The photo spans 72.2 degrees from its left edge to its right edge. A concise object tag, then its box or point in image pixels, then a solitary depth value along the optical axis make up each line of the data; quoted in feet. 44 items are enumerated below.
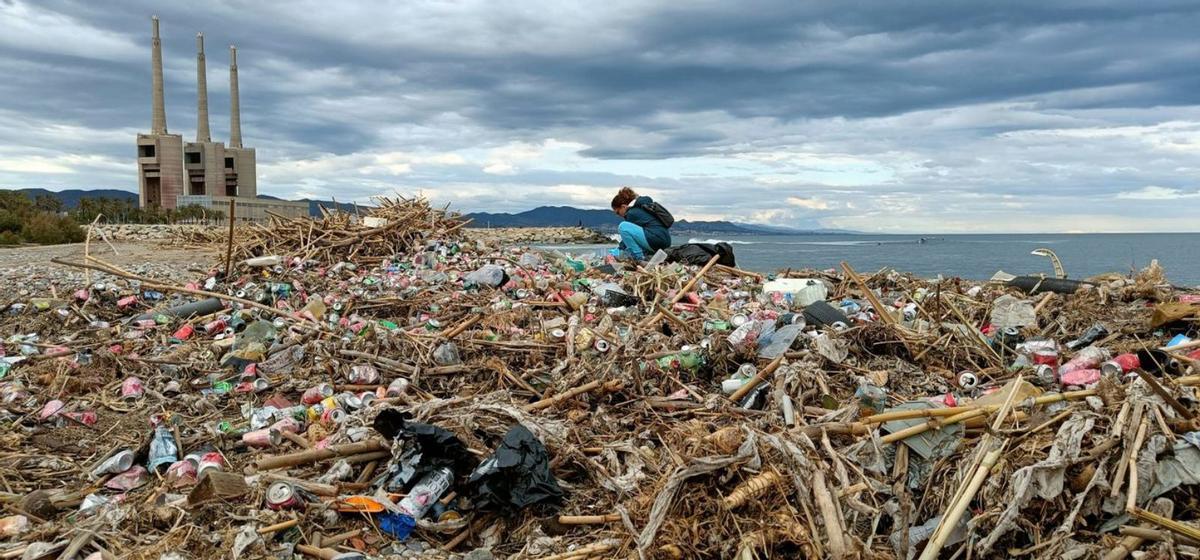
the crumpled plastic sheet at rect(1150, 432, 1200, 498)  10.49
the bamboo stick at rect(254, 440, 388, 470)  13.48
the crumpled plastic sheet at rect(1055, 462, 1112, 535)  10.55
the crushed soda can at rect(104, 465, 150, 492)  13.52
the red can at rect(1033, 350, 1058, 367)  17.33
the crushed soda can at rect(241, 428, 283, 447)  15.06
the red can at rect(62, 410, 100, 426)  16.71
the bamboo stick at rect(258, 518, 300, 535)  11.35
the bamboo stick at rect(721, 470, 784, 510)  10.90
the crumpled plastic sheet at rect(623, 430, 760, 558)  10.94
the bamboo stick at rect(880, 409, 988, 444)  12.24
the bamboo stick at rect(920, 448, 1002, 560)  10.25
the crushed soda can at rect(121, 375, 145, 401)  18.11
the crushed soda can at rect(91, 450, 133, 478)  13.96
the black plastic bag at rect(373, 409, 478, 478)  12.60
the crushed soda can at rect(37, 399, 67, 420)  16.75
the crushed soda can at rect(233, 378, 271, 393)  18.63
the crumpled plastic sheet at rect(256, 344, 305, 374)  19.72
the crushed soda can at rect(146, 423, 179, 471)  14.11
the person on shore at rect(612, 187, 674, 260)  31.94
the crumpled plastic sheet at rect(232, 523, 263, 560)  10.88
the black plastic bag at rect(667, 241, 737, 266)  30.45
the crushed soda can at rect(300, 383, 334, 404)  17.67
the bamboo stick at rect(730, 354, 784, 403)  16.07
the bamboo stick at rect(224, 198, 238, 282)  28.07
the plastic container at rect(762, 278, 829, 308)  24.35
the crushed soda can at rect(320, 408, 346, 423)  15.80
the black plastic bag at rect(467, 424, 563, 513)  11.96
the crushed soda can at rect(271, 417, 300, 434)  15.52
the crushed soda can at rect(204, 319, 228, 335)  22.99
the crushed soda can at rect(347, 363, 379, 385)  18.40
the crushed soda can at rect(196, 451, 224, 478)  13.46
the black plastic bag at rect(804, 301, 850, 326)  20.18
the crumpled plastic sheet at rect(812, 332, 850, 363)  17.24
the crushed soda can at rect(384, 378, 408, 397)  17.54
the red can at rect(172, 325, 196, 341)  22.49
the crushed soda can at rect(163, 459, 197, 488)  13.07
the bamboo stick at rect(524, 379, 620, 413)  15.62
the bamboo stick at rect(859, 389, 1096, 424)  12.45
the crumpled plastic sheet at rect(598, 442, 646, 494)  12.41
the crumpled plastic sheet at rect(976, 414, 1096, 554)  10.48
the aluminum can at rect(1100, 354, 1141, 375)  15.25
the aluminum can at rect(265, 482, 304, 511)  11.93
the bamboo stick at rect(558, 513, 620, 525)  11.61
